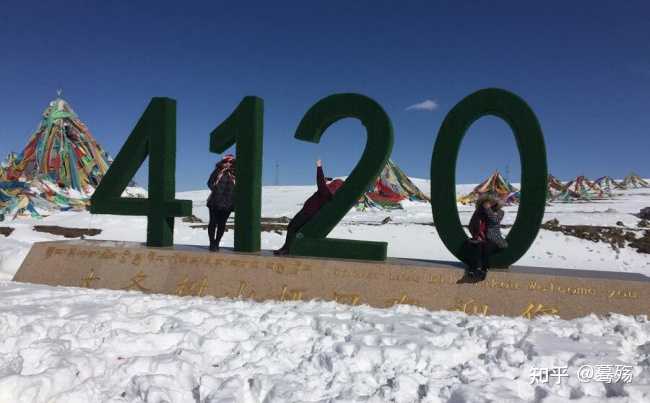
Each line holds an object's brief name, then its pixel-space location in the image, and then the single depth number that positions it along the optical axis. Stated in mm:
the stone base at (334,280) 5480
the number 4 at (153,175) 7391
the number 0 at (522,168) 5836
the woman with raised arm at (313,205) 6930
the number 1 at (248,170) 7023
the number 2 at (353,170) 6469
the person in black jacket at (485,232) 5891
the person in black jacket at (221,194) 7285
